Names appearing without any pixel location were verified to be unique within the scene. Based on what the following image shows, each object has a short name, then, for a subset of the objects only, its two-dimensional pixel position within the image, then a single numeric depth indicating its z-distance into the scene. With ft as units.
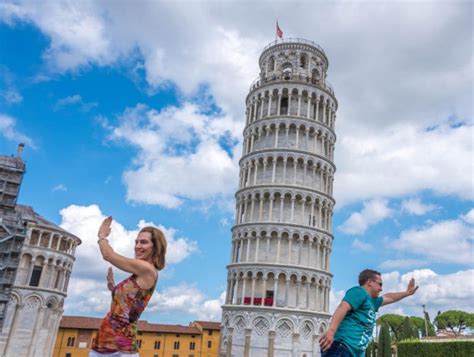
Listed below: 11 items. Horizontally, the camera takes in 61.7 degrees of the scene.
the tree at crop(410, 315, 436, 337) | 333.72
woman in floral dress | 14.79
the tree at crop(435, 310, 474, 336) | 316.81
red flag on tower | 168.82
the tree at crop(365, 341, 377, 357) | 194.94
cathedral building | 162.61
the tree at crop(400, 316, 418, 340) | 210.49
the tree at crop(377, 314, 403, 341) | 325.83
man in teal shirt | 18.29
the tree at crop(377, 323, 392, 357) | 156.56
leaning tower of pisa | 128.36
